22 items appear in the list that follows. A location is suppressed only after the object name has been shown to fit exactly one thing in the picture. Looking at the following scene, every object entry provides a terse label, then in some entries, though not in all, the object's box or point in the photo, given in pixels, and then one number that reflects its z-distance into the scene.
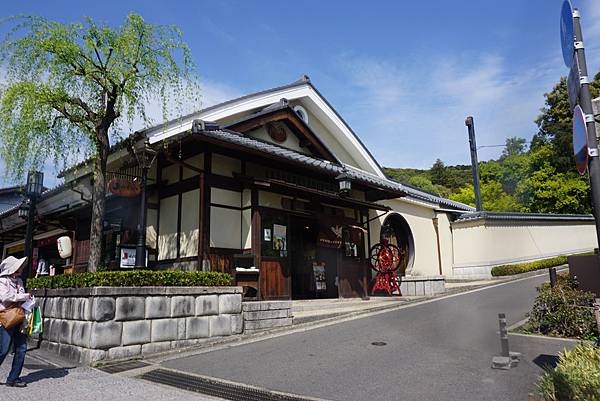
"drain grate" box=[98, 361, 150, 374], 6.67
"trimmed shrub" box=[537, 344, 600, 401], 3.75
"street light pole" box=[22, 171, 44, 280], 12.01
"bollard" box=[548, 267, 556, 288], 9.34
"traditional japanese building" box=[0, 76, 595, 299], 11.23
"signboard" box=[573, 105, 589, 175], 4.16
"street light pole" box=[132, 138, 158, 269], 9.05
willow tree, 8.30
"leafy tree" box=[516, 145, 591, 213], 26.48
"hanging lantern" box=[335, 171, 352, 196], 13.21
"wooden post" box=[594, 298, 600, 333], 5.17
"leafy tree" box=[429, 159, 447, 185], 49.56
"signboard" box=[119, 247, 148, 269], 9.68
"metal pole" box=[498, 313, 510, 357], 6.34
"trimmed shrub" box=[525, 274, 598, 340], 7.88
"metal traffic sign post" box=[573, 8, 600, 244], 4.36
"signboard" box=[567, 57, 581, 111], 4.54
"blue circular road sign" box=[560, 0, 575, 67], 4.36
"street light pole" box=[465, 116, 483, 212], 26.89
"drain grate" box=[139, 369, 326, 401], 5.25
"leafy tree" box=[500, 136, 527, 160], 53.00
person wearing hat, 5.66
